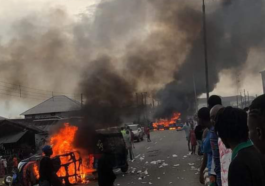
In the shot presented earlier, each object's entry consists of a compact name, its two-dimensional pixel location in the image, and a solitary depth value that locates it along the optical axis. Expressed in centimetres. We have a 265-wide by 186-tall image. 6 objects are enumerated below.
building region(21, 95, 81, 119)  4500
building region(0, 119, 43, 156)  2192
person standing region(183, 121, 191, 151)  1877
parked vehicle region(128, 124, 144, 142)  3132
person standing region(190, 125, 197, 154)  1649
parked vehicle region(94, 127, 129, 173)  1335
